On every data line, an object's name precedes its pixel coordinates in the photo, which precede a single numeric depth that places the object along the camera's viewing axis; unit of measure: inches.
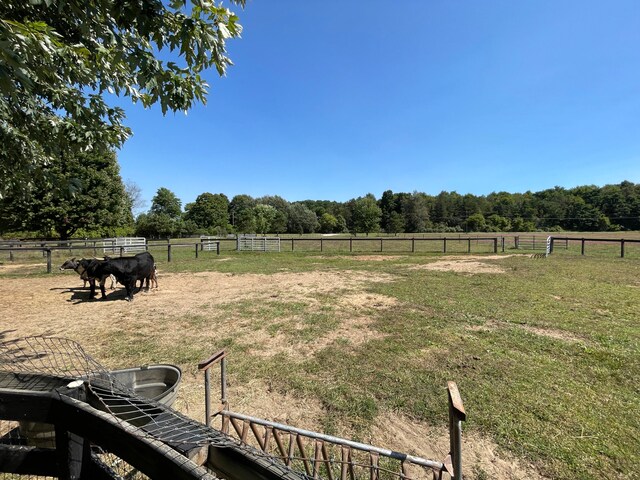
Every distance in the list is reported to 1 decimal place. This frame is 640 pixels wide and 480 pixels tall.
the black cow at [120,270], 326.0
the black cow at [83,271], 348.1
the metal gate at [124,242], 819.4
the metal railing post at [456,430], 57.1
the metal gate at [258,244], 944.8
